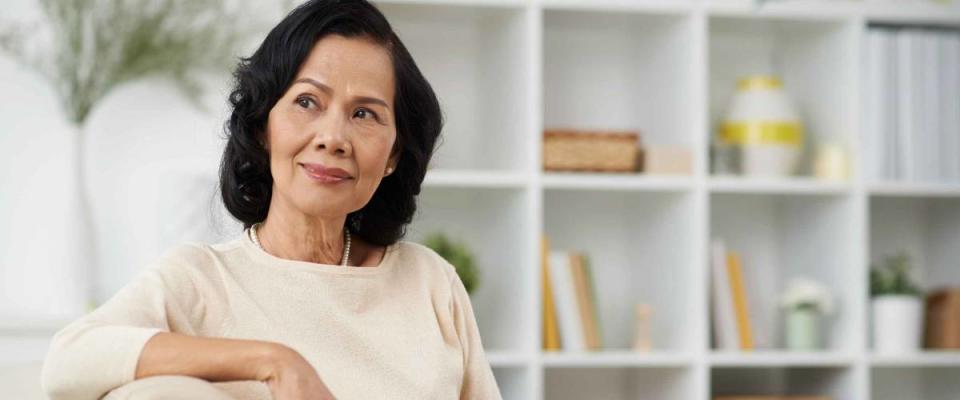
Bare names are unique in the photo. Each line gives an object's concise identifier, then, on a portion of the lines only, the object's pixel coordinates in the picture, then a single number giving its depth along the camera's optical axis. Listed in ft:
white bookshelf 18.11
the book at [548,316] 18.12
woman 8.51
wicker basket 18.21
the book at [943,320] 19.24
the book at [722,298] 18.55
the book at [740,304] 18.73
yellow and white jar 19.00
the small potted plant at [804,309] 18.67
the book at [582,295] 18.33
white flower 18.64
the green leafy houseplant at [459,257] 17.81
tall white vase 17.61
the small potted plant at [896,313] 18.78
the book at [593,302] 18.39
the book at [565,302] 18.15
